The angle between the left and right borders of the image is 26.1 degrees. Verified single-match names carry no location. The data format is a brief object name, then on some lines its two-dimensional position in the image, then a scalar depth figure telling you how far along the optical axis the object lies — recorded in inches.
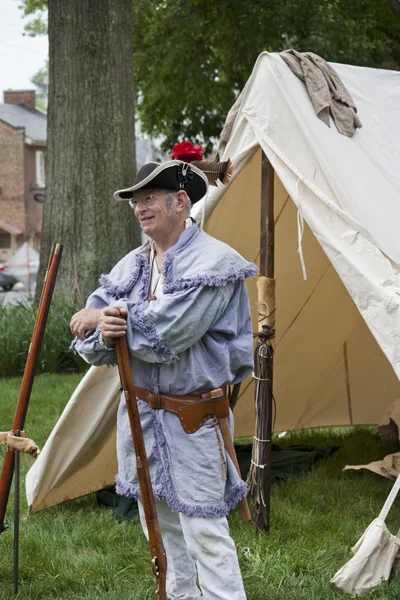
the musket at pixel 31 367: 129.3
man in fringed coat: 113.7
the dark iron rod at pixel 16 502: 129.6
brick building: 1704.4
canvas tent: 148.5
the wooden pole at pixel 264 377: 164.7
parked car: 1234.4
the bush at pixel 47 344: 330.3
